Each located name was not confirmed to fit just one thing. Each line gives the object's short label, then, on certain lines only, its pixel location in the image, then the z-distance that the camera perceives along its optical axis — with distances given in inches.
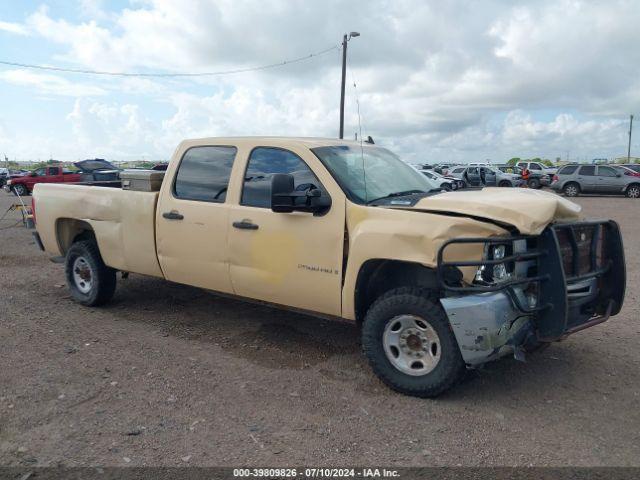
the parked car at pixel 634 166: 1294.5
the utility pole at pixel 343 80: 842.8
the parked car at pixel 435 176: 1041.5
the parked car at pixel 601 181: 1032.2
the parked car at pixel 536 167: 1438.2
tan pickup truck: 144.7
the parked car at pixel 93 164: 1165.5
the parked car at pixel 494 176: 1239.0
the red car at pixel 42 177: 1103.0
